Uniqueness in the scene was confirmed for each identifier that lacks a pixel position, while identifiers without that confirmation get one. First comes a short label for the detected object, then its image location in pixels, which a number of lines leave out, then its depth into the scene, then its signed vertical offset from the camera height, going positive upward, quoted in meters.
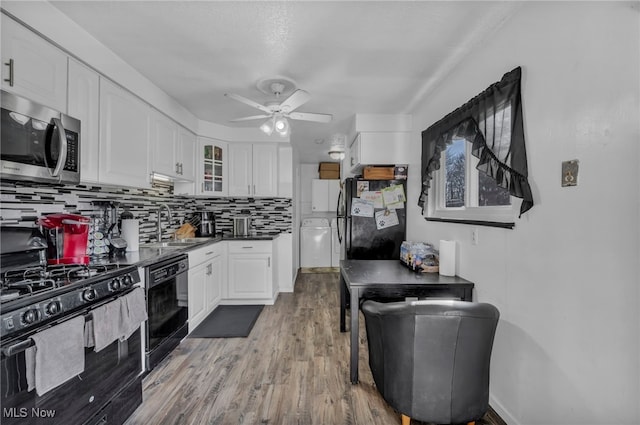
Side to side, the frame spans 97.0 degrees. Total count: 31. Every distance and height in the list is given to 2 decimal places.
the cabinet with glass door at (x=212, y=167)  3.63 +0.58
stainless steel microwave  1.35 +0.35
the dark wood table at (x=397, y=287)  1.86 -0.49
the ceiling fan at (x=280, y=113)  2.28 +0.83
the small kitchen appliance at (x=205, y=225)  3.81 -0.19
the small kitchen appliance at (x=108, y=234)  2.15 -0.19
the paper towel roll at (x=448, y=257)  2.05 -0.32
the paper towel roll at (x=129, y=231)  2.36 -0.17
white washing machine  5.62 -0.62
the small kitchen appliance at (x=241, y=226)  3.87 -0.20
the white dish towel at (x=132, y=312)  1.61 -0.61
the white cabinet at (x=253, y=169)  3.88 +0.58
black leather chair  1.37 -0.72
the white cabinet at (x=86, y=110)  1.76 +0.65
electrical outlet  1.89 -0.15
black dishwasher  2.08 -0.78
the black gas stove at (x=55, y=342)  1.06 -0.50
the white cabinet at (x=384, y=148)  3.14 +0.72
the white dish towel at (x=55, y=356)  1.10 -0.60
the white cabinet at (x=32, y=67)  1.39 +0.76
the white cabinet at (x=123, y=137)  2.01 +0.57
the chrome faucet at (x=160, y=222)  3.08 -0.13
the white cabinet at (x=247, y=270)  3.57 -0.74
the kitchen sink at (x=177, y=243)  2.76 -0.34
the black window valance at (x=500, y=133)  1.47 +0.47
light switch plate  1.19 +0.18
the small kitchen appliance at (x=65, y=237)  1.71 -0.17
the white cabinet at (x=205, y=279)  2.76 -0.75
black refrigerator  3.20 -0.04
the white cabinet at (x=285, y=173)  4.04 +0.55
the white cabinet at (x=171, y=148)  2.64 +0.65
